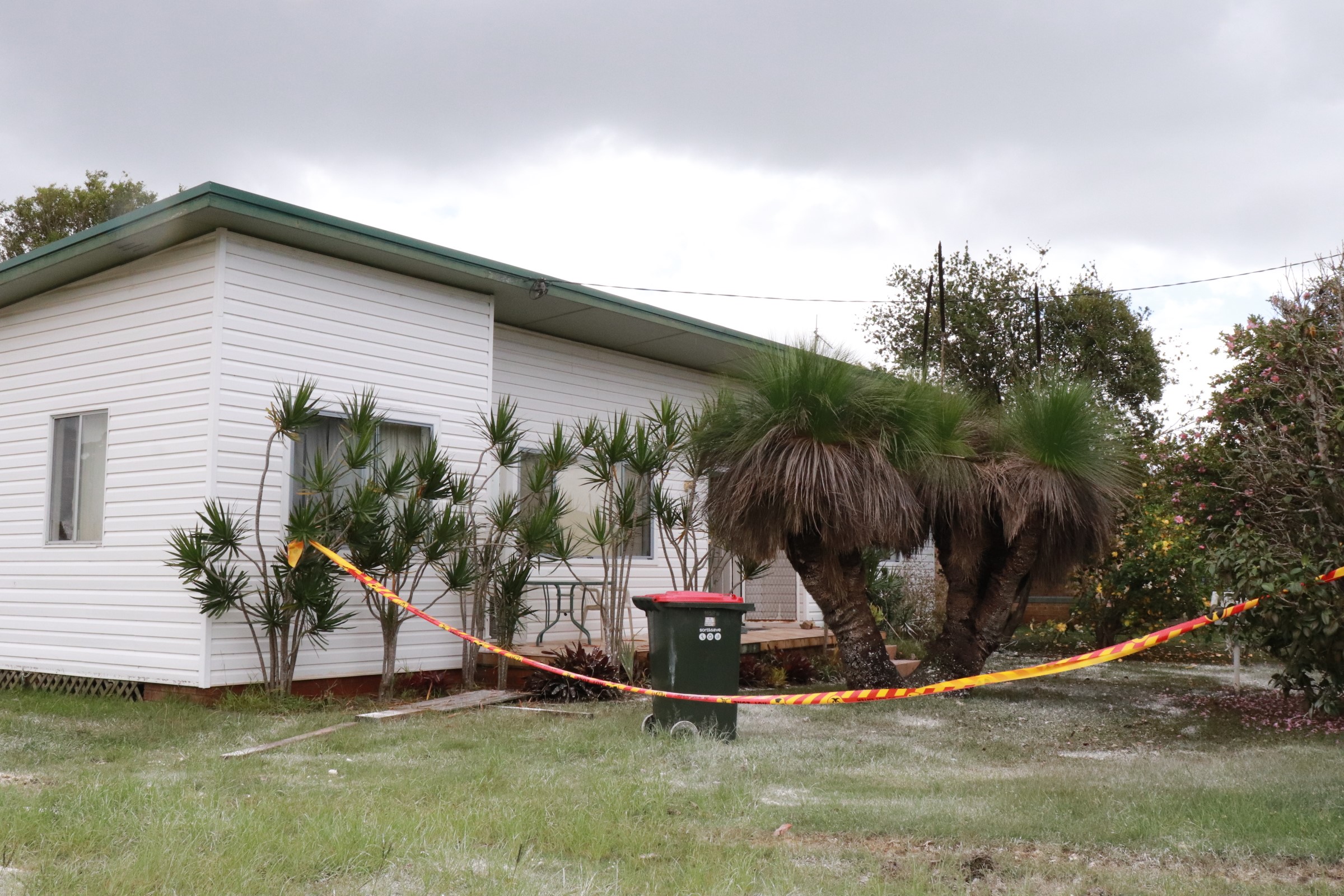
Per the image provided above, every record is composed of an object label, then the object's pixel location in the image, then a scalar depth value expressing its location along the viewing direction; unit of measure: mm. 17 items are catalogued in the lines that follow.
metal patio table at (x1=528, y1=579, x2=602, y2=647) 11023
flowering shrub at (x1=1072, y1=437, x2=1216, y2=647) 14367
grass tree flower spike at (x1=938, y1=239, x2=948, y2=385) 17878
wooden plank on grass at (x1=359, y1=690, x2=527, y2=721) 8422
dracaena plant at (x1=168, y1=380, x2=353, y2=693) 8617
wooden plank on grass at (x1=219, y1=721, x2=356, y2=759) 6716
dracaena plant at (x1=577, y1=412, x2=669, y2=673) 10141
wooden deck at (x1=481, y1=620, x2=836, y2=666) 11039
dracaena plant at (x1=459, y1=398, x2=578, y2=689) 9945
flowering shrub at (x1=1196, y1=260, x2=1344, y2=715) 7465
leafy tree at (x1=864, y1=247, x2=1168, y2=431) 26875
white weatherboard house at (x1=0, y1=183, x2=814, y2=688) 9070
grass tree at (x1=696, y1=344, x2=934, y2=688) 9102
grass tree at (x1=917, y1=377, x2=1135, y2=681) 9734
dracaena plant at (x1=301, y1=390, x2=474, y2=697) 8969
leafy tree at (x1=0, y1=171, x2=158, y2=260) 24344
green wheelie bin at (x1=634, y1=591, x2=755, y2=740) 7406
